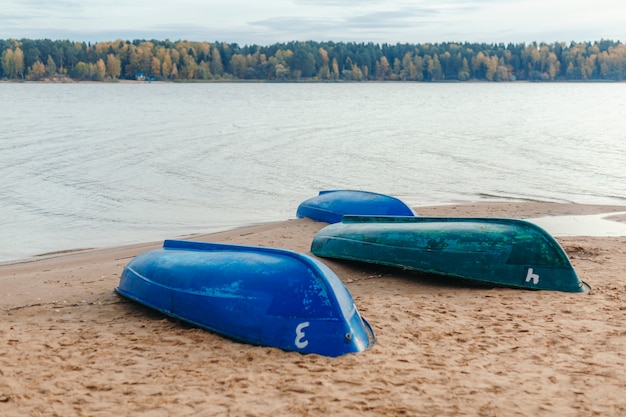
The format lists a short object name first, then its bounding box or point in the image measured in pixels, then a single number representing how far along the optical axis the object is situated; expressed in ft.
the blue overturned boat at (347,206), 35.88
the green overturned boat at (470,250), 24.54
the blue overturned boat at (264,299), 17.71
